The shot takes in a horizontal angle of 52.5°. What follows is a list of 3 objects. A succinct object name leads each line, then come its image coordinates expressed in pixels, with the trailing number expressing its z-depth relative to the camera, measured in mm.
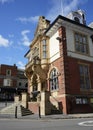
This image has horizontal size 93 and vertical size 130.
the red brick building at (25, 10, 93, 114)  10295
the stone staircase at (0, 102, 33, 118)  9674
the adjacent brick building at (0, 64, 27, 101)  26272
